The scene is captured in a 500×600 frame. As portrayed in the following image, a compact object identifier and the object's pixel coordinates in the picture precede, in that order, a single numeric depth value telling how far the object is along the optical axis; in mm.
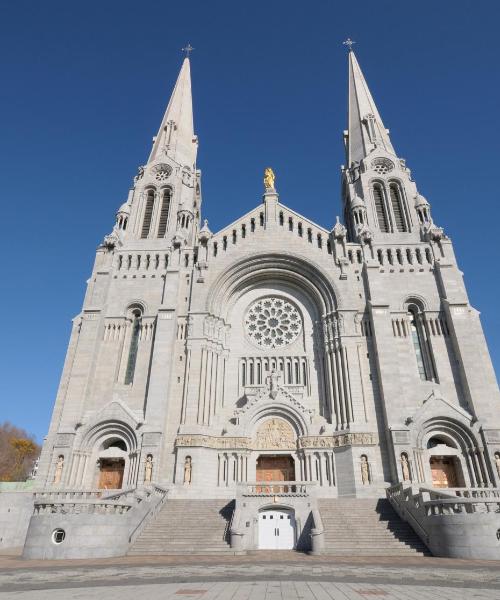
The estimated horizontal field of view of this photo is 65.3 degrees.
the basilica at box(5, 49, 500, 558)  16203
